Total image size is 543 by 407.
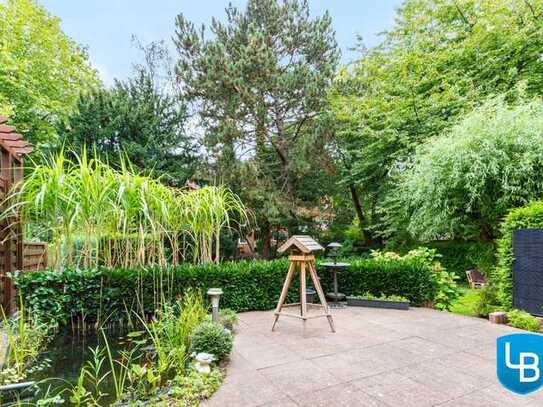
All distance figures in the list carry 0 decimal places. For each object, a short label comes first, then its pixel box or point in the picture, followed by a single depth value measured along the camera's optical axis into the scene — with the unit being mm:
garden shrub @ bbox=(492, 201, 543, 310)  4742
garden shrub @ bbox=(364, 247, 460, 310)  5828
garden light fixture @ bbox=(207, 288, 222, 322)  3798
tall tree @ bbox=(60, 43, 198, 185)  10289
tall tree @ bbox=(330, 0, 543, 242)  8891
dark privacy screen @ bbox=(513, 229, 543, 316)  4438
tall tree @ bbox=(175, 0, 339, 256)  9844
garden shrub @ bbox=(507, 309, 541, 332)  4262
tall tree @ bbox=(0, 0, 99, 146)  11906
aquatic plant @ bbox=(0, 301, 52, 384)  2504
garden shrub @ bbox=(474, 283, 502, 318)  5039
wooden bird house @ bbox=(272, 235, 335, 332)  4145
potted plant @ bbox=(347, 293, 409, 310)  5637
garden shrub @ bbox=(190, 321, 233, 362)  3047
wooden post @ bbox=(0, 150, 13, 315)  4445
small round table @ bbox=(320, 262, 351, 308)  5847
